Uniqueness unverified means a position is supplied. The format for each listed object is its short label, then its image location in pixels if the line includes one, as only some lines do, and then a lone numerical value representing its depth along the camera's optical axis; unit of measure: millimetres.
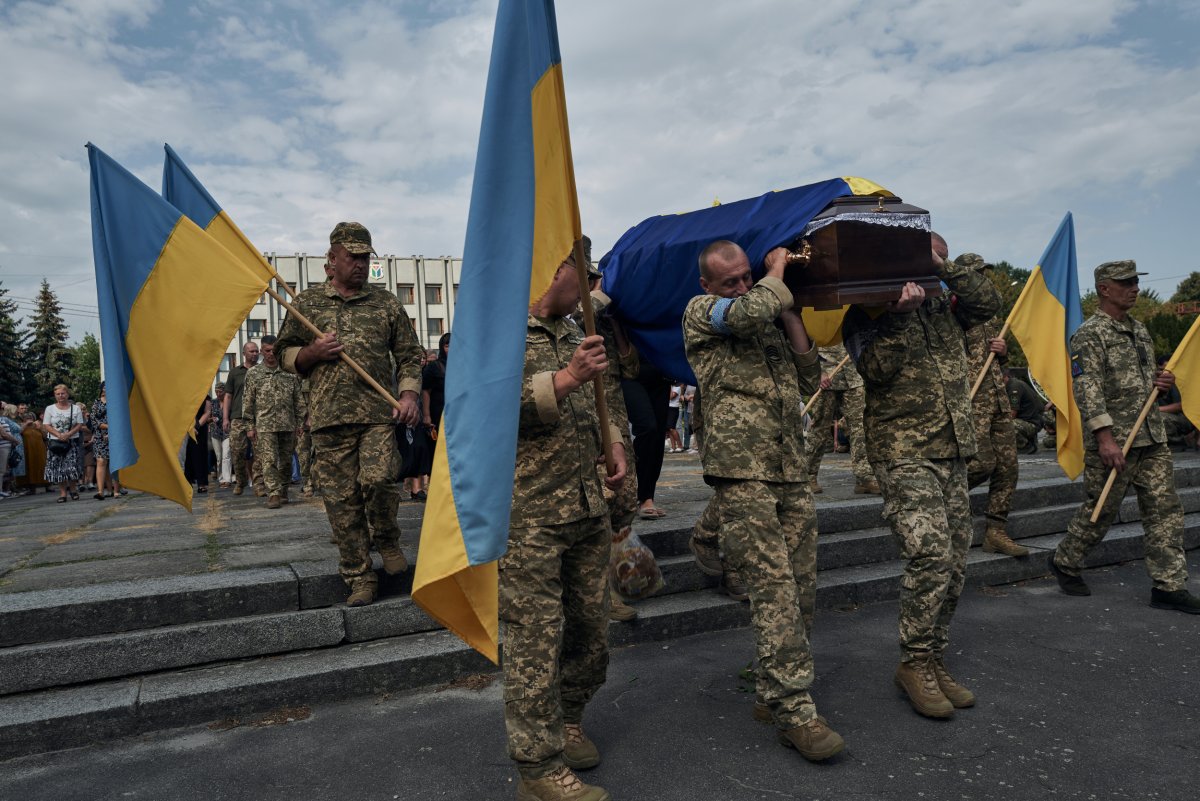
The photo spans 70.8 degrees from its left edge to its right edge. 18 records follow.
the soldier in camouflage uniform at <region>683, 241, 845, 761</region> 3545
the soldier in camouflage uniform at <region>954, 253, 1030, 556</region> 6637
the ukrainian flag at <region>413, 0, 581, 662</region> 2900
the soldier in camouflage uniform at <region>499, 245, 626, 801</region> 3107
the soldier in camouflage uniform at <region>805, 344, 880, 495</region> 8406
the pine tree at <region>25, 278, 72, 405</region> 47656
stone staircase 4105
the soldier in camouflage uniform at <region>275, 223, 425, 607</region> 5211
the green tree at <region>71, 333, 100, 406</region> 63312
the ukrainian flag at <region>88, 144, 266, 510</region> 4273
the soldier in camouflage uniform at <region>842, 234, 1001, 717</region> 3980
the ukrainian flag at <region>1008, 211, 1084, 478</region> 5902
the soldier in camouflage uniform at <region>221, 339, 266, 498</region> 11320
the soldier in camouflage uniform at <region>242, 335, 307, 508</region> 9969
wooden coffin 3826
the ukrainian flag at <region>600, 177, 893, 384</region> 4164
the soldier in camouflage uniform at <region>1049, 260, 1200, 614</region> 5723
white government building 61719
